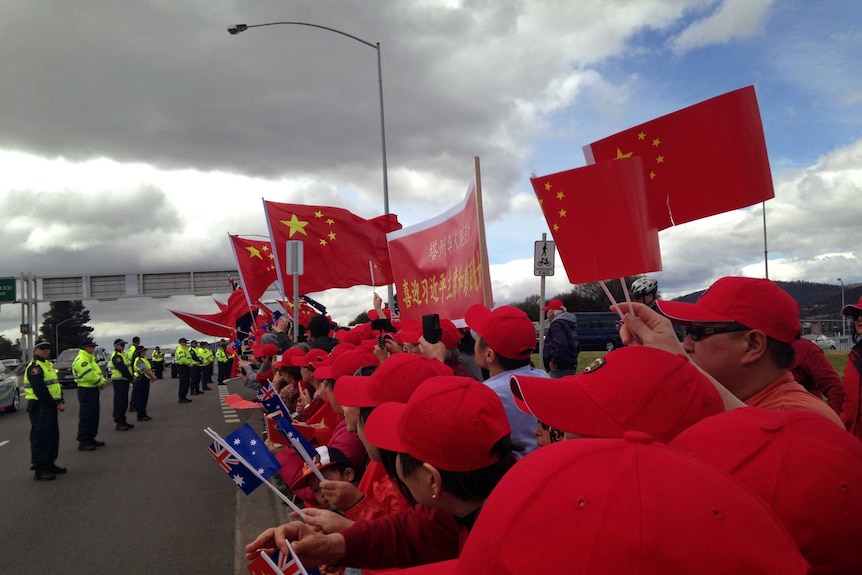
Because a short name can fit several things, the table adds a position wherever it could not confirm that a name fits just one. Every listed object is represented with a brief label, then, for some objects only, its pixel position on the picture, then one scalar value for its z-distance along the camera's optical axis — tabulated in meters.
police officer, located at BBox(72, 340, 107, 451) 11.89
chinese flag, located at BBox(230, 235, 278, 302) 11.29
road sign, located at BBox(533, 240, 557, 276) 8.86
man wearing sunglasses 2.32
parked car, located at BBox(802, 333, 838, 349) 39.14
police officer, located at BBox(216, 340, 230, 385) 33.39
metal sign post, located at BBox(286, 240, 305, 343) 8.20
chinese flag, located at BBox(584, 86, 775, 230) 2.88
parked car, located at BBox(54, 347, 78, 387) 29.17
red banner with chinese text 4.77
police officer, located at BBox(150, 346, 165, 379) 31.86
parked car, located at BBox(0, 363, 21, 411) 18.53
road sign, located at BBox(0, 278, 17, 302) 38.84
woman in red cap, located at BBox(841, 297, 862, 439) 4.40
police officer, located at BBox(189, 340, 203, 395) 24.17
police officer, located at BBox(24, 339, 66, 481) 9.32
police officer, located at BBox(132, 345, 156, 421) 16.58
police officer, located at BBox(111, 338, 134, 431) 14.73
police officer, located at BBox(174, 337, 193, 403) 22.33
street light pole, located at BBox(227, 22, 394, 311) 14.69
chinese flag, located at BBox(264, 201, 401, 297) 9.38
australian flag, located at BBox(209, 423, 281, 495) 2.77
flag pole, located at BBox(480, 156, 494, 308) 4.37
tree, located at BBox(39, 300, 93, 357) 85.69
